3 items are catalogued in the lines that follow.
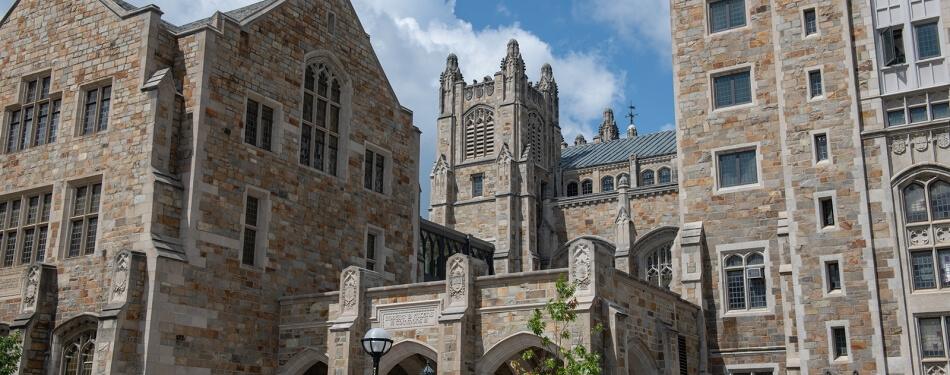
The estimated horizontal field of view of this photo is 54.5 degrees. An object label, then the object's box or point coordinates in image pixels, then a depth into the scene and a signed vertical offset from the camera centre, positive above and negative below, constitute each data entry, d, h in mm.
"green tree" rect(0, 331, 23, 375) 21734 +1286
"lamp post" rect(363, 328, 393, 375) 15922 +1170
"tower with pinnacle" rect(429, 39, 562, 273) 52906 +15288
